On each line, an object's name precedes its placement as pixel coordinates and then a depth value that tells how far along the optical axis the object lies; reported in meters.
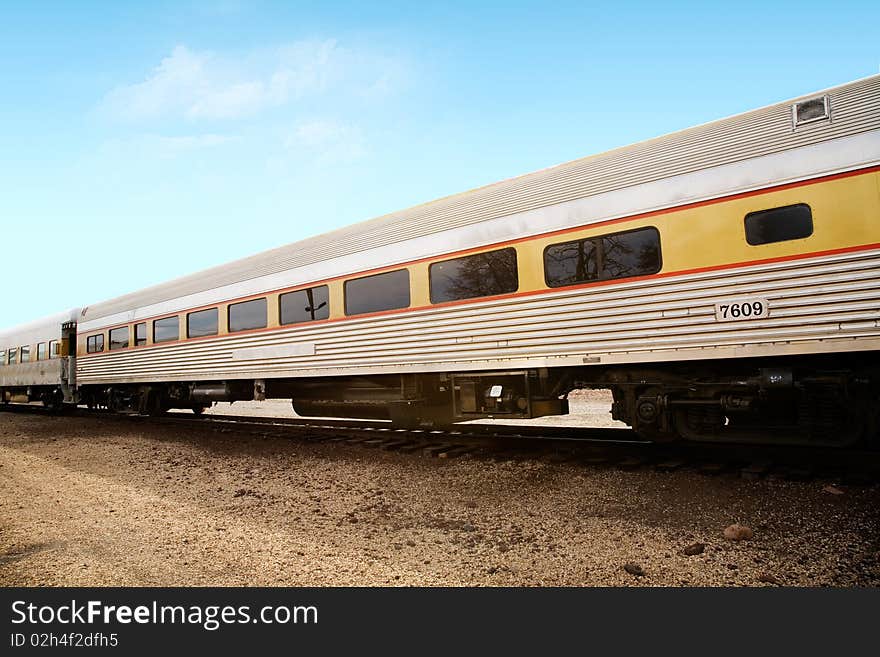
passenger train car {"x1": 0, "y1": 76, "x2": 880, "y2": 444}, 4.94
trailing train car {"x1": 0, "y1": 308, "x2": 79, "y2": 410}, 16.86
